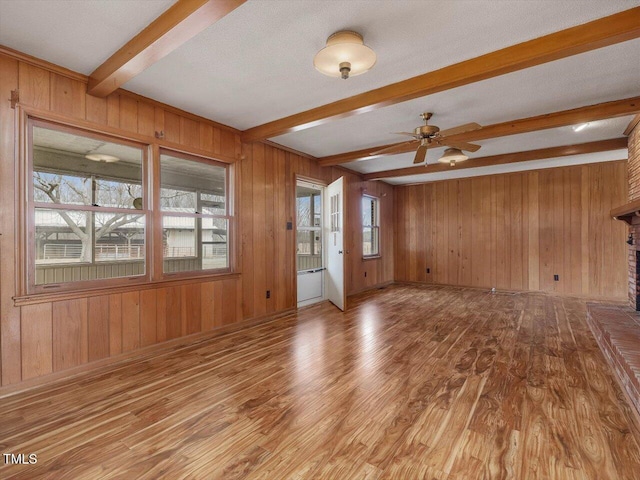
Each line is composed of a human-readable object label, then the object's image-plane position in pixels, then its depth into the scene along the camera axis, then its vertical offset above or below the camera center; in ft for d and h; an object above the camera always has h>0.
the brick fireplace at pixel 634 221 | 12.77 +0.66
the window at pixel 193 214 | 11.45 +1.08
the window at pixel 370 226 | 23.41 +1.05
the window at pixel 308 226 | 17.75 +0.87
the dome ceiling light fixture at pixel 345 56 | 6.68 +3.98
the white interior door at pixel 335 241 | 16.48 -0.03
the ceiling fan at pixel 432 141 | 10.34 +3.67
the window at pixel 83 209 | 8.64 +1.02
